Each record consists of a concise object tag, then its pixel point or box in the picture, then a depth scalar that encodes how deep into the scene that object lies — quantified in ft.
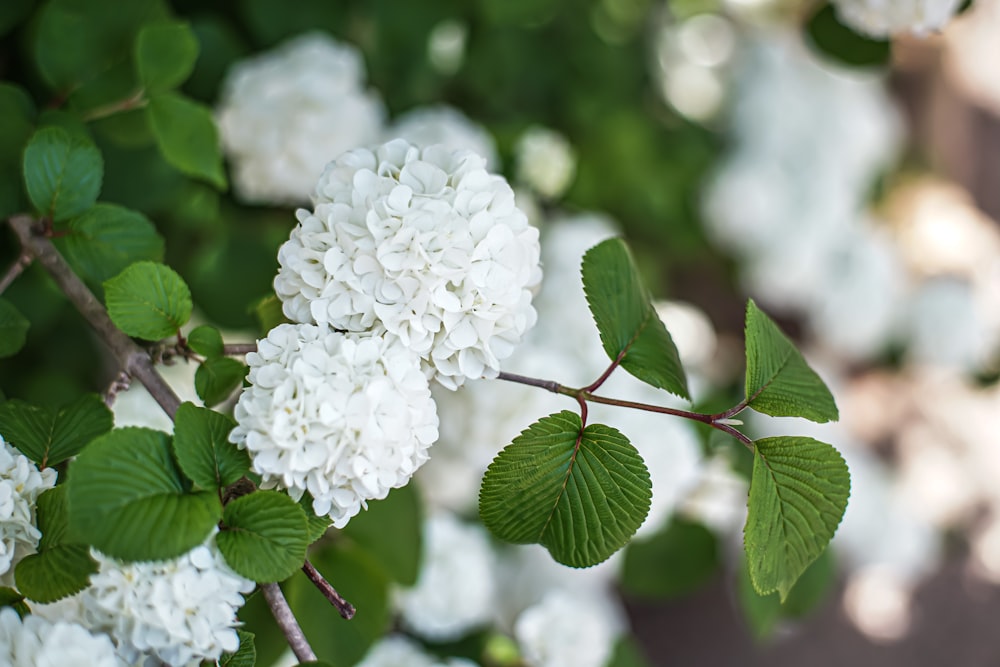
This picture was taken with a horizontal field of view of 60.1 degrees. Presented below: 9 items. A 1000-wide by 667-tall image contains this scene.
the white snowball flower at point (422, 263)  1.59
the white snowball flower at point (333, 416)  1.48
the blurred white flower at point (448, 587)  3.15
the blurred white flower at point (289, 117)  3.04
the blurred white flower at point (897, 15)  2.46
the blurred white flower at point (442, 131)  3.29
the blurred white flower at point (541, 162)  3.74
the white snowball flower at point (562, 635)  2.66
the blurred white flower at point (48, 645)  1.47
